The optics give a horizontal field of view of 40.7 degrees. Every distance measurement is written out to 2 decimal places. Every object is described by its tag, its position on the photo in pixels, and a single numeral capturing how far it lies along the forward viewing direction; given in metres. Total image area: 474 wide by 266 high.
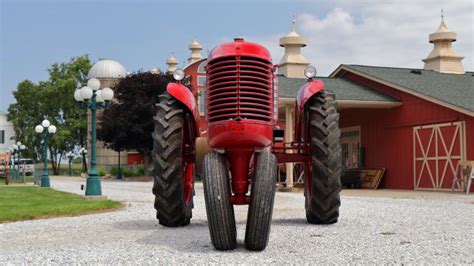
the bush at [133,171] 45.66
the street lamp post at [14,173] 42.03
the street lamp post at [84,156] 61.25
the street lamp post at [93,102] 18.62
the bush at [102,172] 53.85
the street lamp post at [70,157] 68.59
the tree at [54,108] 69.25
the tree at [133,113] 42.41
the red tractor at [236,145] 6.48
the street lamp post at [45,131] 28.78
